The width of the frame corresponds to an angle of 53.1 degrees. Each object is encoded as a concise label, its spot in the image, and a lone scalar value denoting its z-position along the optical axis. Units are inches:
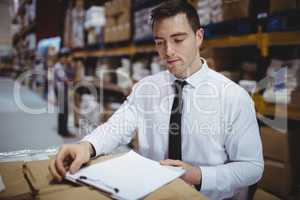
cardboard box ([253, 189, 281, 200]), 55.5
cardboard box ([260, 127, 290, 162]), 55.2
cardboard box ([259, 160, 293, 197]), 55.6
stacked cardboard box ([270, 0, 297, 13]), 50.5
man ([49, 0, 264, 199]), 38.1
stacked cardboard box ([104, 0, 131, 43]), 108.5
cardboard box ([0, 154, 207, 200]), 22.7
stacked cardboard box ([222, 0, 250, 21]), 57.5
